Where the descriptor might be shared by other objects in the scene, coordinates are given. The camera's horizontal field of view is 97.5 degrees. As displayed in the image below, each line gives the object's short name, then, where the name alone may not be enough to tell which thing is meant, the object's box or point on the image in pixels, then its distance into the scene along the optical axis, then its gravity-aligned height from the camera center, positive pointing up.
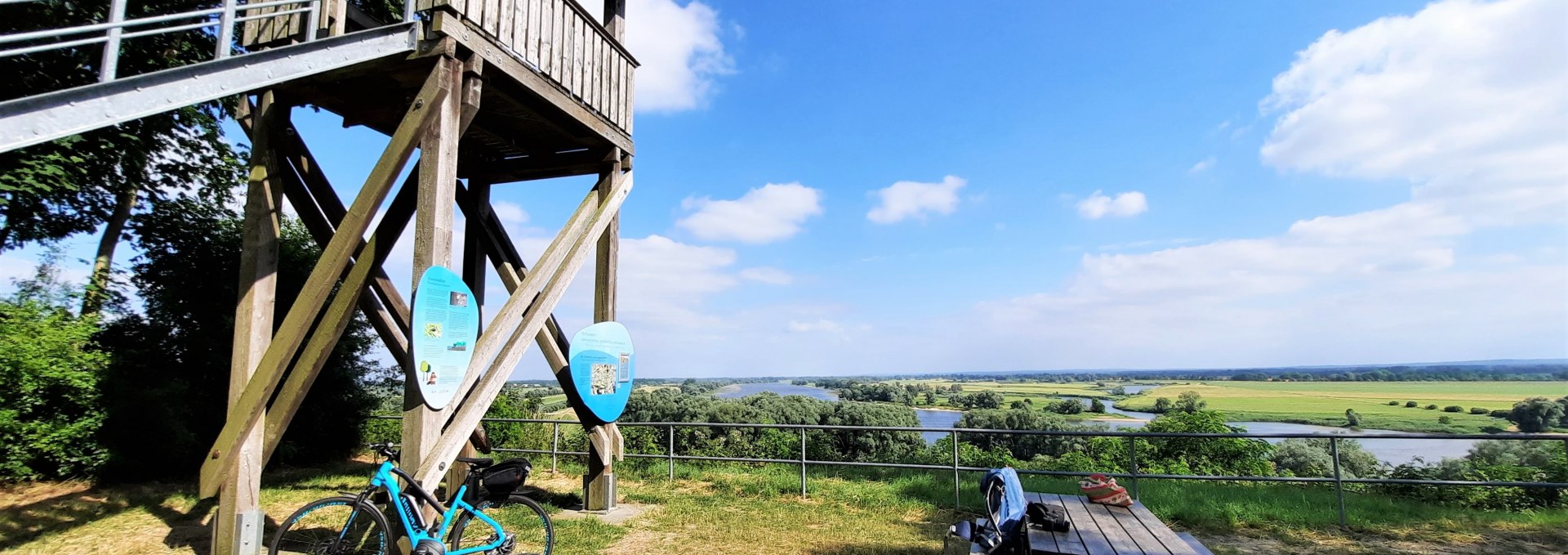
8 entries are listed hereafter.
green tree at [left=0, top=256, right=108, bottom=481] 6.63 -0.26
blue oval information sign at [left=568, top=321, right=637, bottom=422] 6.36 -0.07
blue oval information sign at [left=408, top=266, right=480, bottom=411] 4.09 +0.17
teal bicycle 4.28 -1.01
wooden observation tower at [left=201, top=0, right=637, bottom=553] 4.30 +1.28
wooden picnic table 3.56 -0.99
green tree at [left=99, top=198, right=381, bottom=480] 7.68 +0.04
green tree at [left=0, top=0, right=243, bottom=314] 7.50 +2.60
